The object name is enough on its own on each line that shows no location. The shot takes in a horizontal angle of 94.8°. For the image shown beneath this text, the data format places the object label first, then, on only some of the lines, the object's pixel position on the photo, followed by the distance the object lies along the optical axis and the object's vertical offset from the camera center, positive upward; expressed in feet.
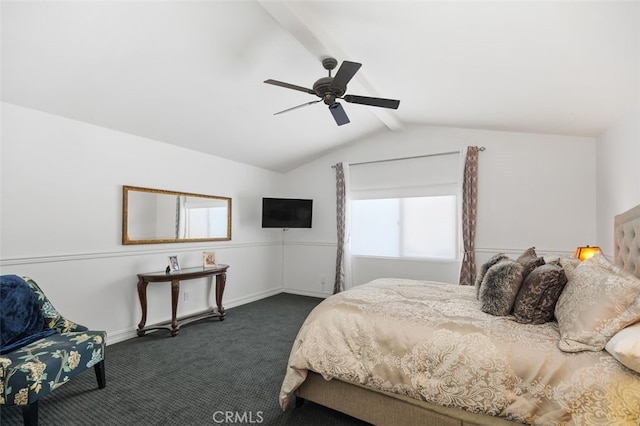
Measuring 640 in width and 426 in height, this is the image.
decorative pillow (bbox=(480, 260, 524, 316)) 6.23 -1.48
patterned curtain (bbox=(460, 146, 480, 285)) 13.55 +0.33
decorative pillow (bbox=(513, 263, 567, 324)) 5.85 -1.55
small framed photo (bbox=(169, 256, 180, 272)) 12.29 -1.93
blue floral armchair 5.69 -2.92
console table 11.10 -2.51
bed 4.38 -2.36
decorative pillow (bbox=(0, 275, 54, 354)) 6.75 -2.39
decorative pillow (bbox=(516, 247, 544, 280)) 6.43 -1.00
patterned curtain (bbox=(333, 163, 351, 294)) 16.62 -0.67
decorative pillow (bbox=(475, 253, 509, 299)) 8.00 -1.29
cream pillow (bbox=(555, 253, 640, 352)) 4.70 -1.48
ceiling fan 7.50 +3.50
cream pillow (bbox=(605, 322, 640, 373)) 4.08 -1.82
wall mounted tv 16.61 +0.36
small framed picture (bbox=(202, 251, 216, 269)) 13.73 -1.94
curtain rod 14.30 +3.27
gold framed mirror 11.44 +0.07
